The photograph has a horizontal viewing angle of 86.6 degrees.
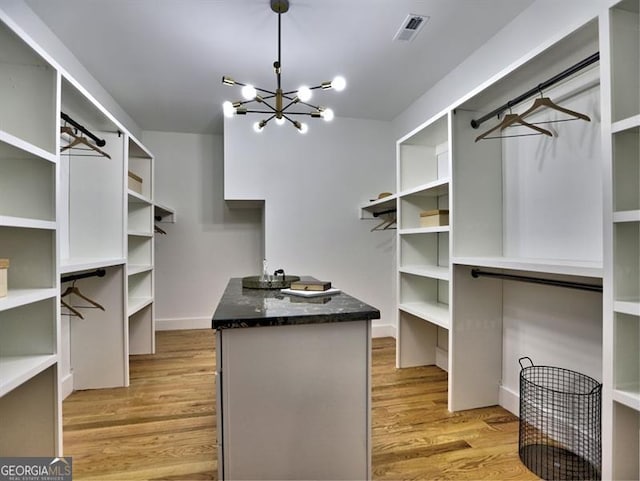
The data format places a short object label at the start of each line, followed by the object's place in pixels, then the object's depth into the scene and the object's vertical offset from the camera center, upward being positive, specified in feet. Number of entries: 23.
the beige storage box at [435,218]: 8.41 +0.57
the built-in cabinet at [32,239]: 4.70 +0.04
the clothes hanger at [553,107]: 5.53 +2.18
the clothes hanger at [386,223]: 12.87 +0.65
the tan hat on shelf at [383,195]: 12.22 +1.66
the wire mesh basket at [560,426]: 5.52 -3.33
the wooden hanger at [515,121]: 6.02 +2.11
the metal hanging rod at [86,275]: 7.17 -0.76
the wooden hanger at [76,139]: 6.53 +2.13
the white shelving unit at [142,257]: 11.32 -0.54
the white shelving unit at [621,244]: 4.03 -0.06
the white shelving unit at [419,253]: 9.96 -0.39
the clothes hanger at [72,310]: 7.80 -1.60
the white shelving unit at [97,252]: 8.62 -0.27
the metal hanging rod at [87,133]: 6.71 +2.46
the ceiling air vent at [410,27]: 7.27 +4.76
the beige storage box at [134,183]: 9.94 +1.79
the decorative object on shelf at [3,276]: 4.39 -0.45
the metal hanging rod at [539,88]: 5.00 +2.62
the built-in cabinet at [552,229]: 4.05 +0.20
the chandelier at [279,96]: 6.61 +2.91
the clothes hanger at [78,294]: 7.86 -1.24
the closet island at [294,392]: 4.36 -2.01
